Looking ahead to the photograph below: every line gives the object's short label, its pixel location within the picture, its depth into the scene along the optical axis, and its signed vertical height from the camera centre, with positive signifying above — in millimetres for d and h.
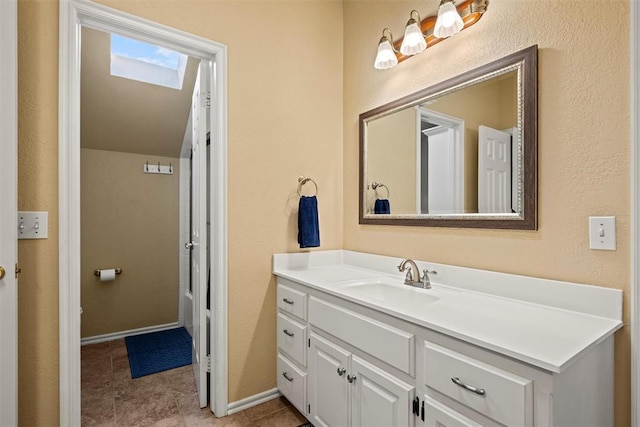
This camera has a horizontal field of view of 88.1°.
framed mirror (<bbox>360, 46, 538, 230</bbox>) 1383 +308
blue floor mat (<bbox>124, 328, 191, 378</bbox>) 2436 -1126
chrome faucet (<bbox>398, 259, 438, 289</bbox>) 1668 -320
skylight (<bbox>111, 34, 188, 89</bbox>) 2371 +1150
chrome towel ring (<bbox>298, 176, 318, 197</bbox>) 2168 +210
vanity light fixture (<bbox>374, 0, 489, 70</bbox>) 1544 +926
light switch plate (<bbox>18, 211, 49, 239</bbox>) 1382 -45
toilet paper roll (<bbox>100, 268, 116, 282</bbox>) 2879 -533
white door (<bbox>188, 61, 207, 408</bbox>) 1959 -163
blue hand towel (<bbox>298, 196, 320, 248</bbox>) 2072 -64
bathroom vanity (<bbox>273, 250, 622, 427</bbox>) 898 -459
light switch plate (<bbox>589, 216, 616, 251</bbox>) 1142 -74
